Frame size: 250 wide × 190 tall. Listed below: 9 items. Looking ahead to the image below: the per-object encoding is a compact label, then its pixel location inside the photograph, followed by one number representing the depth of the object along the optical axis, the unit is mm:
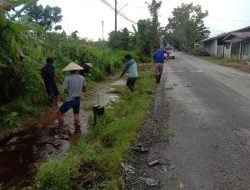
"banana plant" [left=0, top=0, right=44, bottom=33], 4491
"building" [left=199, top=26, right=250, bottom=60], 20688
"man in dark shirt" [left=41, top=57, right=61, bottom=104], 5160
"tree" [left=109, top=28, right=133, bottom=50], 19777
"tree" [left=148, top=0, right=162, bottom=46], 20519
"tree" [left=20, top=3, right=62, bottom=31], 24162
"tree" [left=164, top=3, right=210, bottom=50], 37759
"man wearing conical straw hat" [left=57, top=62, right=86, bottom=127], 4308
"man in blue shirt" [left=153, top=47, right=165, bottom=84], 8538
